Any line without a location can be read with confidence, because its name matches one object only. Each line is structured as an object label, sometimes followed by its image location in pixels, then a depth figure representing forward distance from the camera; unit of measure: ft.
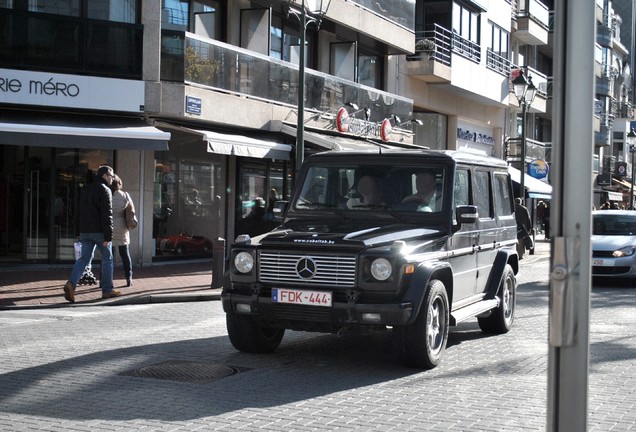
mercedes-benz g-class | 26.94
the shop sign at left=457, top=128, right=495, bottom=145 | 124.64
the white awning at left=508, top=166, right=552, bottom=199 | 103.14
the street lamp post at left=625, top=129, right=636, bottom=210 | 134.44
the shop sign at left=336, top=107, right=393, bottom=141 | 84.74
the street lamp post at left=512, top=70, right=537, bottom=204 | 88.17
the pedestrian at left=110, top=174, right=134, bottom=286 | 49.98
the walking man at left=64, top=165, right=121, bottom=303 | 44.98
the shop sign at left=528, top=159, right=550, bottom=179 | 102.63
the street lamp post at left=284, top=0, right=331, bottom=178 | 59.36
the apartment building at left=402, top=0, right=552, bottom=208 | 107.04
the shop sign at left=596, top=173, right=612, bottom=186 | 179.55
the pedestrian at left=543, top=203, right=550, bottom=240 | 128.65
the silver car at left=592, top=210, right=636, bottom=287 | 59.82
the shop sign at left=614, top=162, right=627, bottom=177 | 194.94
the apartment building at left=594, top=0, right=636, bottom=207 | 197.47
